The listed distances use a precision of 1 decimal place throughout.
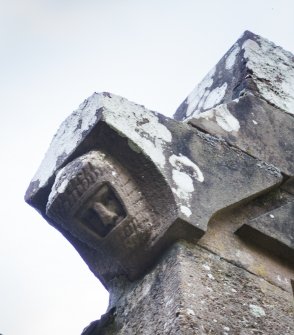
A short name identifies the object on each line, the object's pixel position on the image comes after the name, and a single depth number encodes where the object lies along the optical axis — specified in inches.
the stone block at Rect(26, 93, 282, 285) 180.1
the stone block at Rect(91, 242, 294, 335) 156.1
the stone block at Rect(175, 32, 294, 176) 218.8
